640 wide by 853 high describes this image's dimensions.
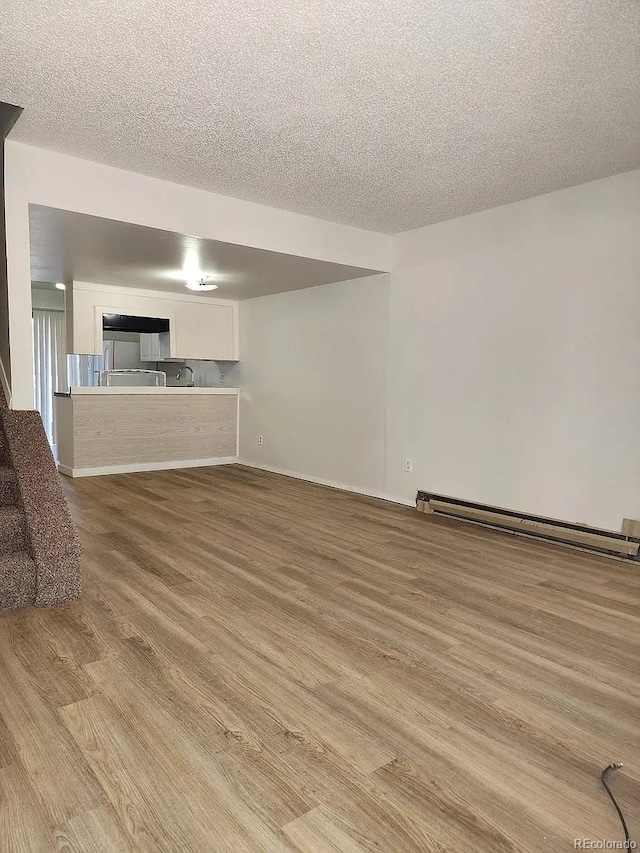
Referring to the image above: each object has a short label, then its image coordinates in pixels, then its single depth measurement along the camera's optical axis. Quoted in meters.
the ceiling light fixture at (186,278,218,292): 5.71
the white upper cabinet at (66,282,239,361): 6.20
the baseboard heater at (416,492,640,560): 3.56
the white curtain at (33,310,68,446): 8.02
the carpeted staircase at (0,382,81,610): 2.63
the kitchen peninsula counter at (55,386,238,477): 6.01
